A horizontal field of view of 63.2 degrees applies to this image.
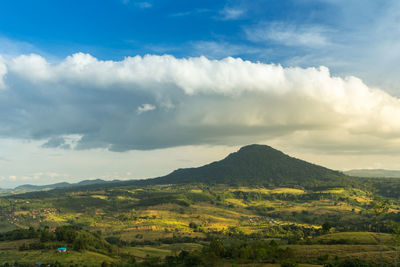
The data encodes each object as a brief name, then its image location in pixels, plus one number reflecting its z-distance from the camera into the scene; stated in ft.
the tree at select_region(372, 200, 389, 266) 531.17
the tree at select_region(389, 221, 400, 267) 506.11
